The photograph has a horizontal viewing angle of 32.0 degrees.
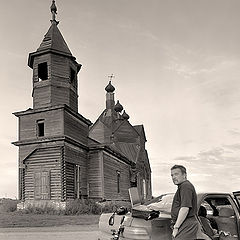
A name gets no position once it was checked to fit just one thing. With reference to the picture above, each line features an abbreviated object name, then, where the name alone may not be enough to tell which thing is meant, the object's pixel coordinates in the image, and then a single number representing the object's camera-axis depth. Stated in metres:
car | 5.26
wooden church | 28.06
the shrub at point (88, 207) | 27.30
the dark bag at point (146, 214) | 5.29
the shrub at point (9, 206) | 28.67
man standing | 4.73
